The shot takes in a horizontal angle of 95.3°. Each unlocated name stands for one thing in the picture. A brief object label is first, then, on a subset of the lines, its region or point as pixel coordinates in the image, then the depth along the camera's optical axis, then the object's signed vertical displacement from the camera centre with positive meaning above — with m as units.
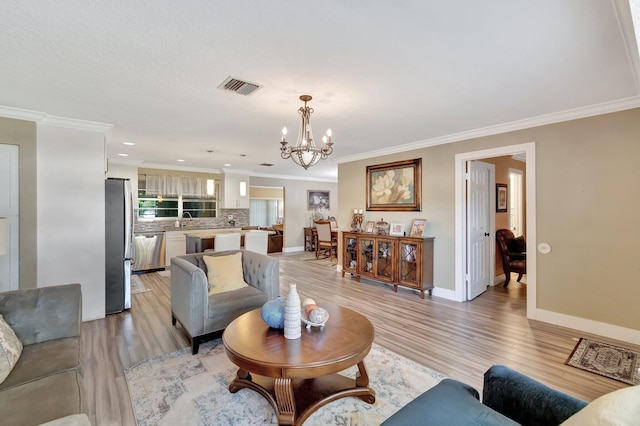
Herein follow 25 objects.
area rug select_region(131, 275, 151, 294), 4.78 -1.24
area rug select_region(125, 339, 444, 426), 1.90 -1.32
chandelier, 2.69 +0.63
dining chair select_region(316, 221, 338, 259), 7.86 -0.68
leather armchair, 4.96 -0.75
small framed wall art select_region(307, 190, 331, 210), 9.97 +0.49
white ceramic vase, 1.98 -0.70
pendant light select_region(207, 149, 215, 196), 5.83 +0.57
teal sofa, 1.07 -0.77
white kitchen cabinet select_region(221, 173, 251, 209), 7.71 +0.56
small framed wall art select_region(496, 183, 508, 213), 5.29 +0.29
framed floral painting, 4.89 +0.49
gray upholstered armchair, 2.70 -0.84
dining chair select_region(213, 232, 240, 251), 5.13 -0.49
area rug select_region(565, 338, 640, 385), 2.38 -1.32
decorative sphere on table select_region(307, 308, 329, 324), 2.10 -0.74
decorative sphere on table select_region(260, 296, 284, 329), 2.08 -0.72
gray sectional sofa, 1.32 -0.86
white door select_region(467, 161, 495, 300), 4.41 -0.22
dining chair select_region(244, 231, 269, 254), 5.49 -0.51
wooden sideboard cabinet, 4.53 -0.77
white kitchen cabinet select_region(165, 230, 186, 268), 6.55 -0.67
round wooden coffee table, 1.69 -0.86
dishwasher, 6.14 -0.80
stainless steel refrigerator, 3.80 -0.37
